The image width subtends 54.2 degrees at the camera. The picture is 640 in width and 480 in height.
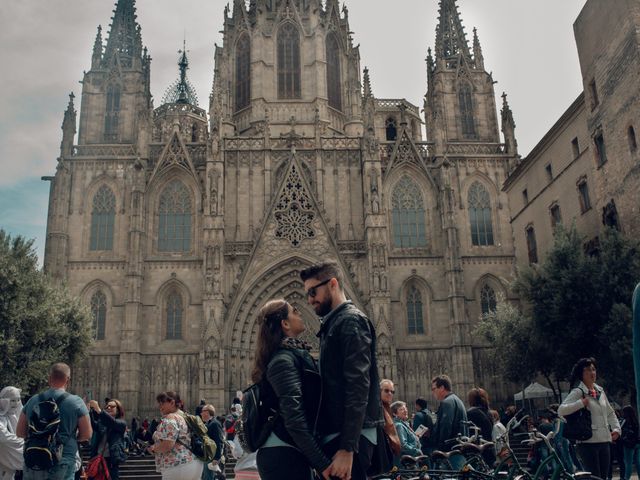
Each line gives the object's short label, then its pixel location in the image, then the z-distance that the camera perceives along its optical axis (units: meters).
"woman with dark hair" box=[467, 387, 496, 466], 8.66
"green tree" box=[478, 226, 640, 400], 19.23
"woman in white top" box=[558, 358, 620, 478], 7.59
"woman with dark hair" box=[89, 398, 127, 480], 10.10
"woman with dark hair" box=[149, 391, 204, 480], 6.97
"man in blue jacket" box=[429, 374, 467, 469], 7.97
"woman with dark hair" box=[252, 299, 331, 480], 3.79
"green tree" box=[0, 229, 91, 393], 21.47
